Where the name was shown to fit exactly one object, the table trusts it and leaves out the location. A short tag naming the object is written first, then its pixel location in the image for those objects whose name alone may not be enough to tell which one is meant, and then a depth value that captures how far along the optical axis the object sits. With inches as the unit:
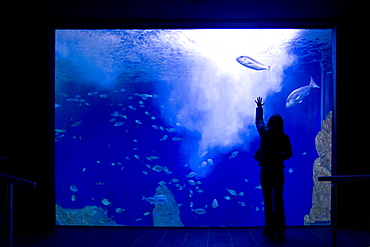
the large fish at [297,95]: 288.8
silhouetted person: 156.7
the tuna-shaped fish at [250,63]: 283.1
